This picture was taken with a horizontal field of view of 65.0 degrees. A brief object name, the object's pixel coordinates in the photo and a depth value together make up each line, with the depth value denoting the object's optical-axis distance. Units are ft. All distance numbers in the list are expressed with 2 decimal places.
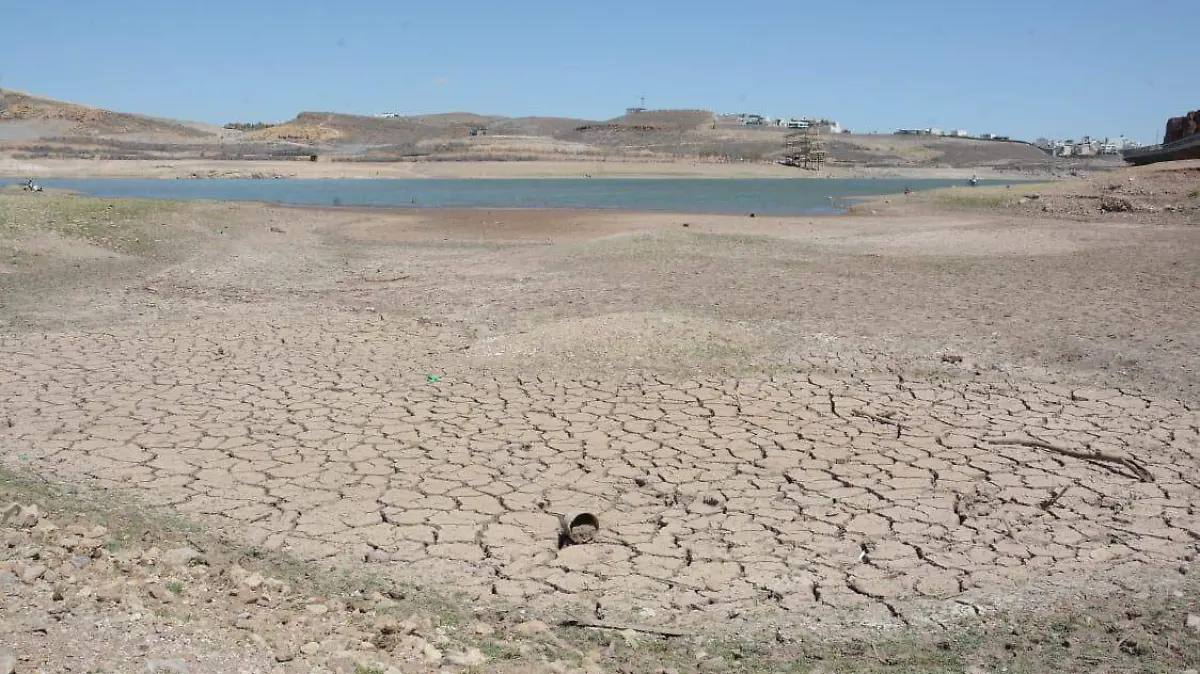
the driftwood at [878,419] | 21.22
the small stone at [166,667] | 9.91
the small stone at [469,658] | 11.53
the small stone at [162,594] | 12.09
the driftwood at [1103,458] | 18.21
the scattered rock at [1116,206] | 71.82
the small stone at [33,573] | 11.87
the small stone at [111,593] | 11.61
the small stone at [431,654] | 11.46
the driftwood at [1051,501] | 16.88
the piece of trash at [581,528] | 15.51
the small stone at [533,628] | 12.60
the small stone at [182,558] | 13.65
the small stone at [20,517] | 14.17
